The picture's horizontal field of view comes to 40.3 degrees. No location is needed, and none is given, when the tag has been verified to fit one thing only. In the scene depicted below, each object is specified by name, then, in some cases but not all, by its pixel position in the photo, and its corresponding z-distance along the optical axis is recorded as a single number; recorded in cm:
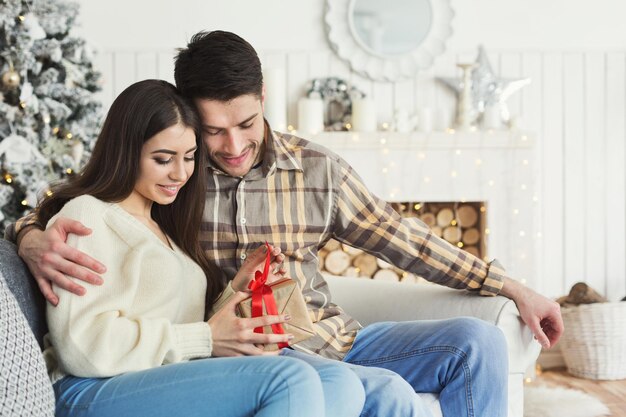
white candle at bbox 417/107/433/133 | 395
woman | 145
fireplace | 390
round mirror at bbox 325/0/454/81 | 404
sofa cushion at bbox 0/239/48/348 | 160
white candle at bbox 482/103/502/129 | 398
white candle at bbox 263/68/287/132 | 388
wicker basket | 361
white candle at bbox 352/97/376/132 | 390
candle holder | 393
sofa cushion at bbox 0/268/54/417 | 132
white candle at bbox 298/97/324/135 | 388
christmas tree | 318
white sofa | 201
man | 182
